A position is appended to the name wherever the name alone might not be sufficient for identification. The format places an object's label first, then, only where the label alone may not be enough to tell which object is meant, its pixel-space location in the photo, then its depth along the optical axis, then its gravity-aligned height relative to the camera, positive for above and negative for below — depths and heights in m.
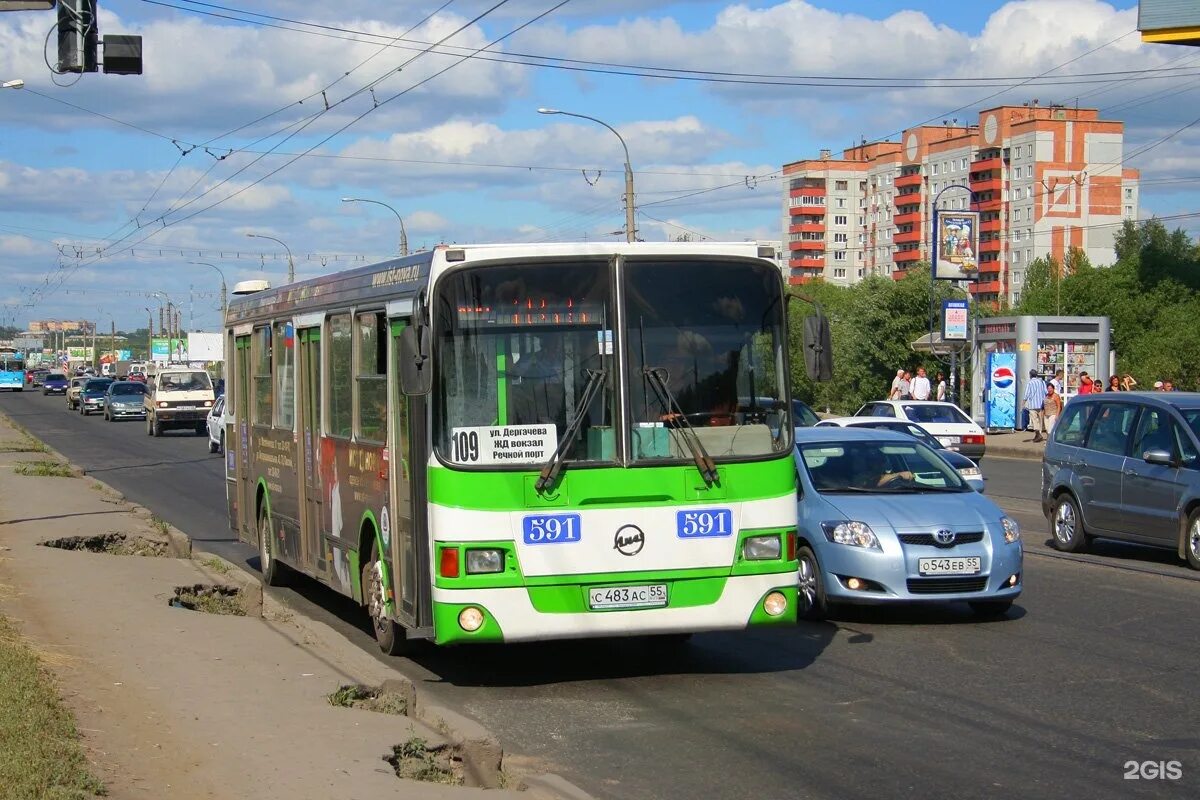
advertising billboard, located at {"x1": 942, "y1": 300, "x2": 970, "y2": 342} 41.59 +0.81
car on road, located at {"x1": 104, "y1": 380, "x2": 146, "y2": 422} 62.19 -1.60
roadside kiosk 40.81 -0.25
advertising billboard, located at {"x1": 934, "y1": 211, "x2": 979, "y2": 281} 49.97 +3.54
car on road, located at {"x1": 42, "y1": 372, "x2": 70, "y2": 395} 106.31 -1.37
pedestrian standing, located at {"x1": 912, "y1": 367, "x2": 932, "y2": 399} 38.91 -1.04
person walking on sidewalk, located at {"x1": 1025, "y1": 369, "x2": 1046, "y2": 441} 37.78 -1.35
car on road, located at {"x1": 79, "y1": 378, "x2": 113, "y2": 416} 68.44 -1.56
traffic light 12.77 +2.89
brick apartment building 120.12 +14.20
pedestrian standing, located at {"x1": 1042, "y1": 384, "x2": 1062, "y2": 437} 36.84 -1.49
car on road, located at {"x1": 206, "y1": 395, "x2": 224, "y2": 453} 37.62 -1.74
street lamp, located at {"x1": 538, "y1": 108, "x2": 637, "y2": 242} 34.73 +3.69
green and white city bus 8.42 -0.52
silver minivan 14.24 -1.30
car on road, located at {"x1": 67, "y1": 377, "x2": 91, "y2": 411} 74.94 -1.46
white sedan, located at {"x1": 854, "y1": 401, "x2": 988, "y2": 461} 28.88 -1.47
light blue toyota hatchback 10.73 -1.44
